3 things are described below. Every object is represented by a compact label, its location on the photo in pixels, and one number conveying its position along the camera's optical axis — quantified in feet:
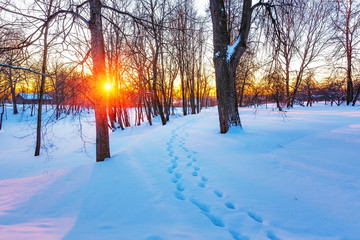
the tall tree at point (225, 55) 17.21
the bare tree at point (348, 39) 39.65
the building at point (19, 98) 126.41
